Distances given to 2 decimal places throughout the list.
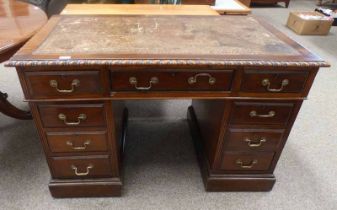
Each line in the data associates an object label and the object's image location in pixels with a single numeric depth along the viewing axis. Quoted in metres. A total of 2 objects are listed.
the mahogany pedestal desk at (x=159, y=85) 0.96
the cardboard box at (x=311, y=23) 3.41
